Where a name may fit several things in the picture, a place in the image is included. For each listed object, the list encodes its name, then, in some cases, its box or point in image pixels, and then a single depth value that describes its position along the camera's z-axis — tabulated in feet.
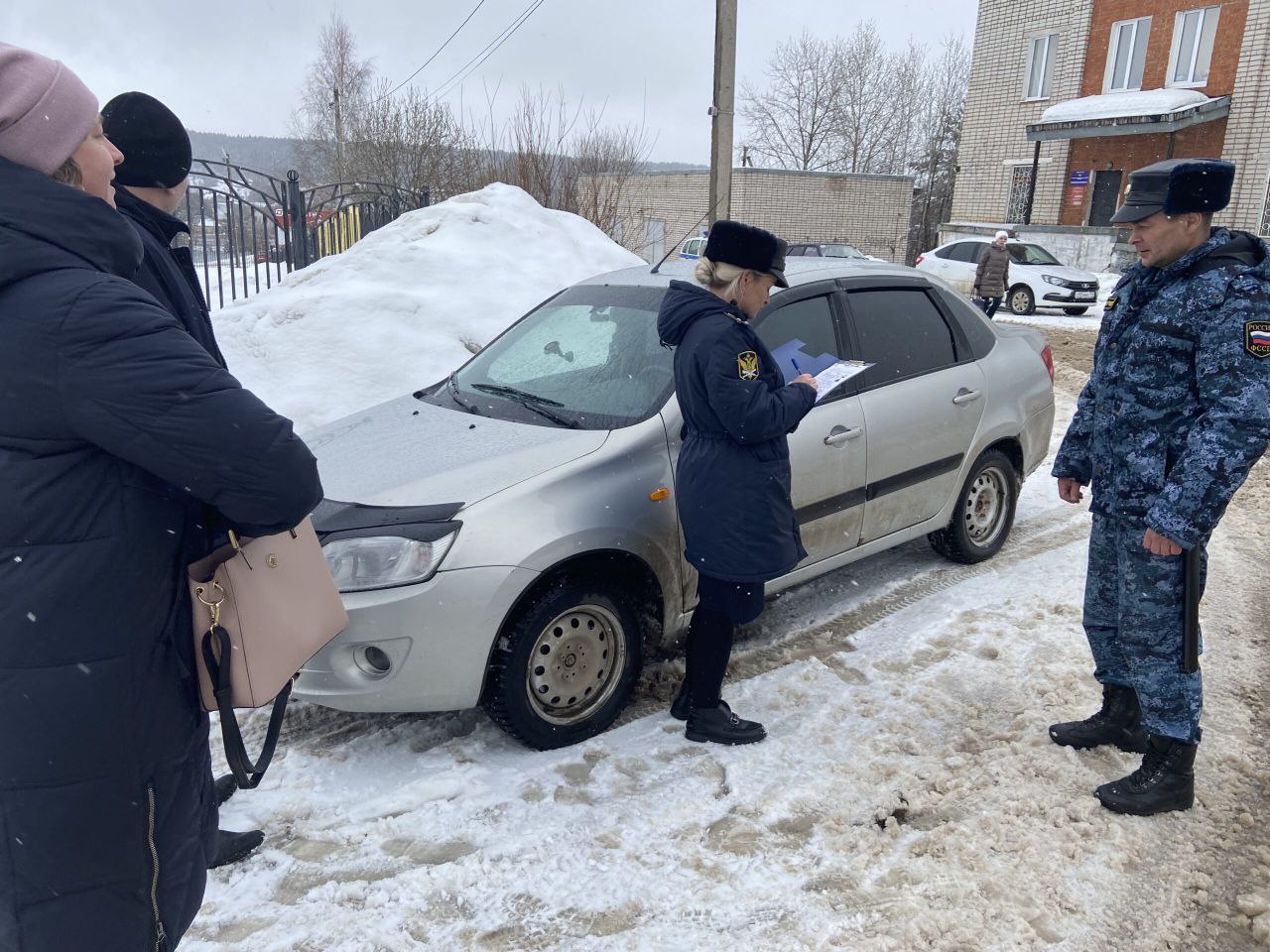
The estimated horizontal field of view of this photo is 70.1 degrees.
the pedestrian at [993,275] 51.21
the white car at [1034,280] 59.98
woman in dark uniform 9.50
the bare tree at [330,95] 131.54
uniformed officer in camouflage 8.52
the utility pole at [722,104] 31.14
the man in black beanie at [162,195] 6.18
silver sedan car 9.49
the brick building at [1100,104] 77.66
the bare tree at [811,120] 162.50
